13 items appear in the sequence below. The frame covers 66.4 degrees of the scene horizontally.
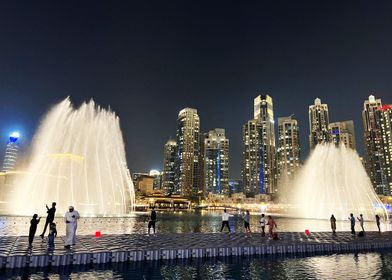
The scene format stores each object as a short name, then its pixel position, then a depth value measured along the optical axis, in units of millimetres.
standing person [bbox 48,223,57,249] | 17641
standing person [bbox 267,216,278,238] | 25500
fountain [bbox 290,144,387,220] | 72869
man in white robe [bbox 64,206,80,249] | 17566
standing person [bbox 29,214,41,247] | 18314
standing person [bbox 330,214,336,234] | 32062
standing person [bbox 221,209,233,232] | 28511
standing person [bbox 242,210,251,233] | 29250
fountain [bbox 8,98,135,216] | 58375
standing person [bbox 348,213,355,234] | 31453
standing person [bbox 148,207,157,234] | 26078
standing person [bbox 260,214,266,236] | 27078
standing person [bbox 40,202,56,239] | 19594
